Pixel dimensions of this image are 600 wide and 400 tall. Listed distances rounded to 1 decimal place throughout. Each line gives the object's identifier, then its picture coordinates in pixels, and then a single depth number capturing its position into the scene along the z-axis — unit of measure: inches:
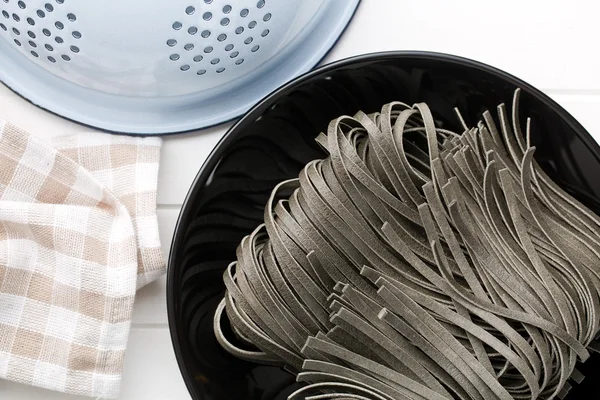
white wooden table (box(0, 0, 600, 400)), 26.9
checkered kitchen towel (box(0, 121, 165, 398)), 25.4
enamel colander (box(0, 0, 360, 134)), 21.8
